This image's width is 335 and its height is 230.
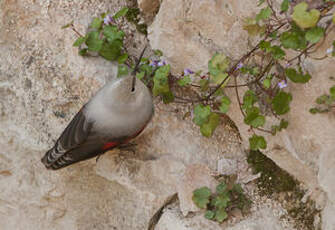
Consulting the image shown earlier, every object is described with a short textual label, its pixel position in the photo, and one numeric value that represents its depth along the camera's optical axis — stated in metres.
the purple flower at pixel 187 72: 5.28
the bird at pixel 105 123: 4.92
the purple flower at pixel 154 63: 5.61
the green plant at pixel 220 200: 5.16
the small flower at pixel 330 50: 4.16
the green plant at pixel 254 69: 4.25
